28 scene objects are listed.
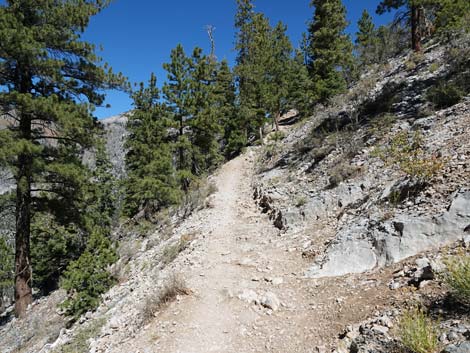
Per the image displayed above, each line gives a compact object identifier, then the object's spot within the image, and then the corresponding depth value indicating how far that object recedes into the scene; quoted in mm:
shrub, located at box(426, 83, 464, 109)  9438
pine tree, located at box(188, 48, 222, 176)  18734
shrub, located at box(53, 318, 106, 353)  6059
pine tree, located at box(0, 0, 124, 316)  8961
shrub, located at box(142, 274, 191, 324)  6000
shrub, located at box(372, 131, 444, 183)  6199
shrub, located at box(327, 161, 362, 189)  9281
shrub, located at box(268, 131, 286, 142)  24847
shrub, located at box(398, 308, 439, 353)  3020
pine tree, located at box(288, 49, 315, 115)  29172
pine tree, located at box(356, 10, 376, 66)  32219
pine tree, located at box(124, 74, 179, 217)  17447
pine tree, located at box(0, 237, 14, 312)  15273
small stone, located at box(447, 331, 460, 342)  3018
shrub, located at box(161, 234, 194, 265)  9320
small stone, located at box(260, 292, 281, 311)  5550
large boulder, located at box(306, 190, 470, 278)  5000
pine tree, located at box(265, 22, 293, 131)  26984
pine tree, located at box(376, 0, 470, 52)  12406
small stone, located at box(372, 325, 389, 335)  3760
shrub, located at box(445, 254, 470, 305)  3326
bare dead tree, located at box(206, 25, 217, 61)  37019
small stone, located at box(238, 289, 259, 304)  5836
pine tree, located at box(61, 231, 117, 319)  8352
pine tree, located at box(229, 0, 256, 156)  27359
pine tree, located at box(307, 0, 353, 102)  22250
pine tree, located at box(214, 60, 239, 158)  27438
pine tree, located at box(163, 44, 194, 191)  17938
